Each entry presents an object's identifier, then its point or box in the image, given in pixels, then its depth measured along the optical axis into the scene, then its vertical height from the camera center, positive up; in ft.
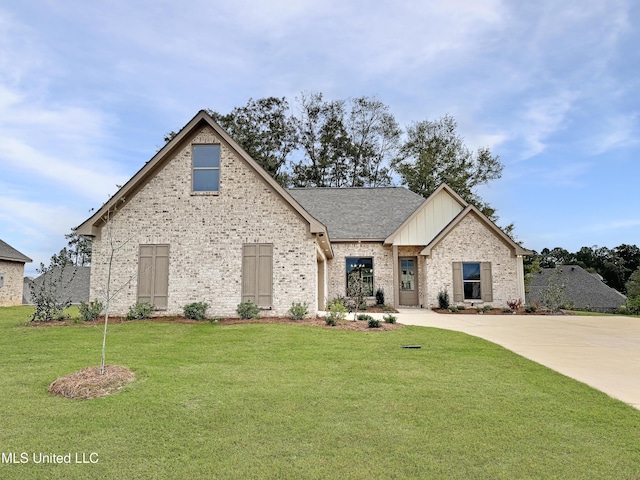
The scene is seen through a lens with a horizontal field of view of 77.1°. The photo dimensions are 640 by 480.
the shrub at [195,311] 44.04 -2.64
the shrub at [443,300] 64.13 -2.25
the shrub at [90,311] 42.65 -2.50
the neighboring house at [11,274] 89.20 +3.07
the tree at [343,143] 128.26 +45.83
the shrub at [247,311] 44.11 -2.66
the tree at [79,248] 175.52 +17.35
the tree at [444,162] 115.96 +36.40
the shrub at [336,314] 40.14 -2.91
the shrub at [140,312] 44.21 -2.74
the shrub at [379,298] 68.49 -2.00
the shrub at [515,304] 63.57 -2.91
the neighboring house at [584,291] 108.58 -1.54
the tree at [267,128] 124.67 +49.78
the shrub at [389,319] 41.67 -3.44
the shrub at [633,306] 73.82 -3.83
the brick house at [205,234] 45.88 +6.09
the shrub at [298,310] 43.93 -2.61
